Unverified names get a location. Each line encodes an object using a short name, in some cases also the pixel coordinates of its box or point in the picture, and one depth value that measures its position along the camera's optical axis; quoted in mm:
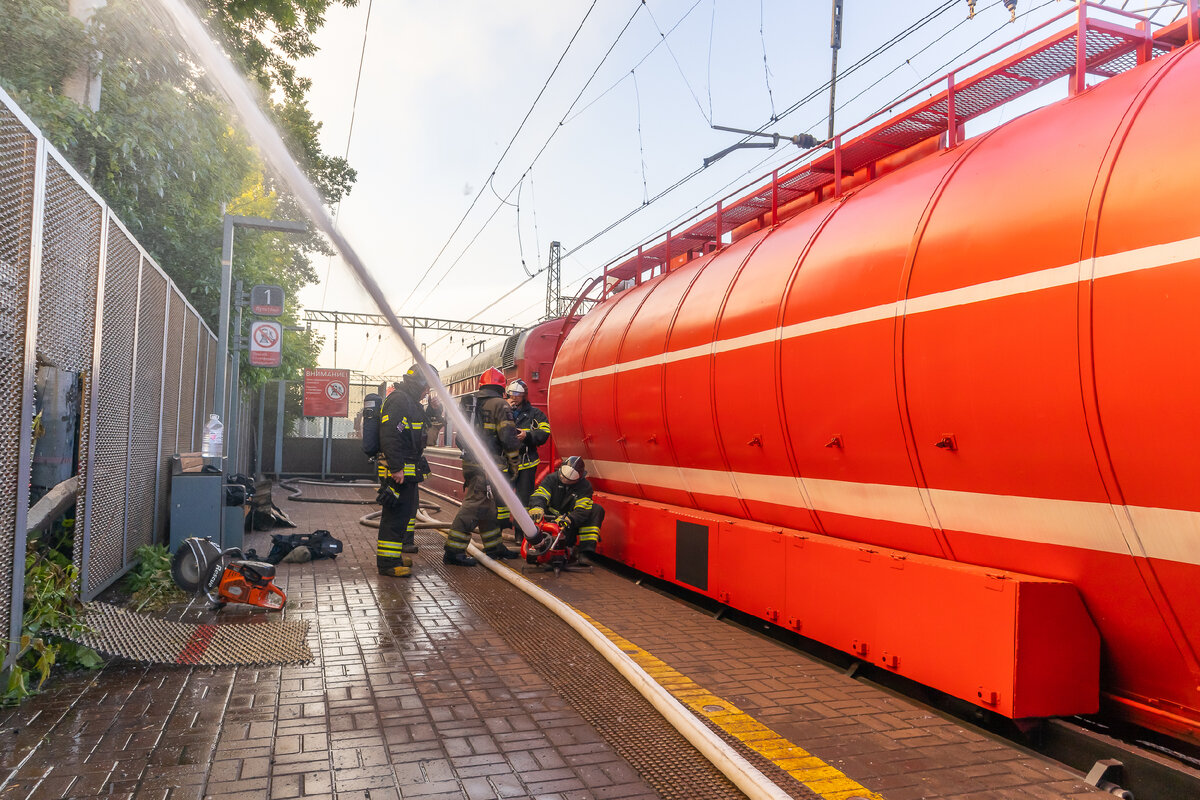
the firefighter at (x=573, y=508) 8891
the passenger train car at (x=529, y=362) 12172
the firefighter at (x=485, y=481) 9070
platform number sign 11648
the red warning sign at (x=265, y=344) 12477
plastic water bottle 10195
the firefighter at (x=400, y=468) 8203
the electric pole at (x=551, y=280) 34438
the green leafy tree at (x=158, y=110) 9078
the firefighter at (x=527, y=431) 9492
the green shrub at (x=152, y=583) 6473
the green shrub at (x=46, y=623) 4137
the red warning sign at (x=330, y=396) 23500
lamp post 9367
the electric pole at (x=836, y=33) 16000
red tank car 3193
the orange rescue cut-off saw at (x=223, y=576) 6328
